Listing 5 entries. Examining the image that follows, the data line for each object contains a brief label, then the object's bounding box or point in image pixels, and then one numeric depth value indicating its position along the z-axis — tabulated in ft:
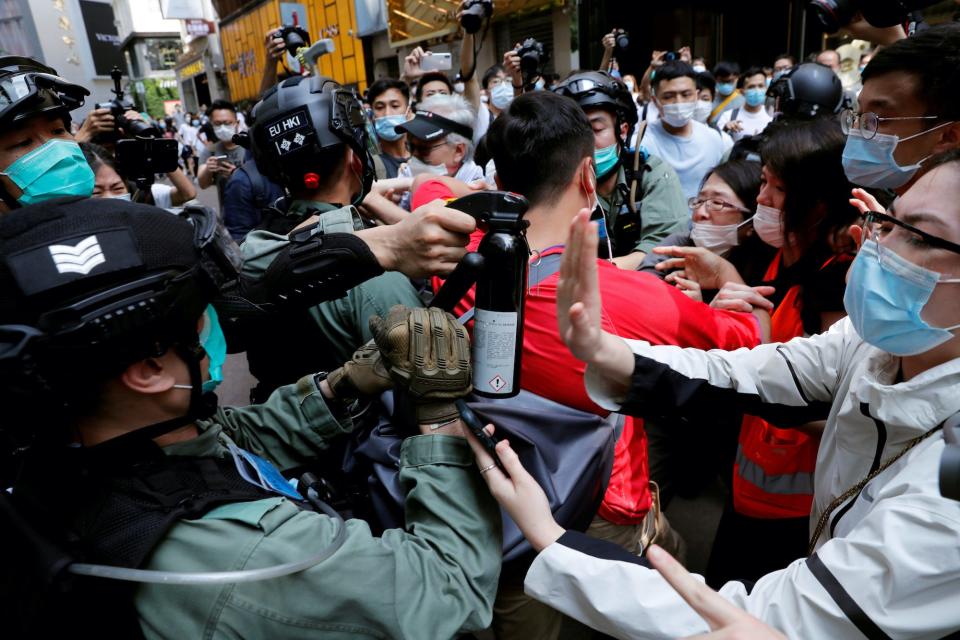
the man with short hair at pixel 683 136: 14.24
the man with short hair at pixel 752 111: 21.25
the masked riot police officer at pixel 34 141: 7.23
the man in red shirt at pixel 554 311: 5.45
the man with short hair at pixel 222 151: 19.80
